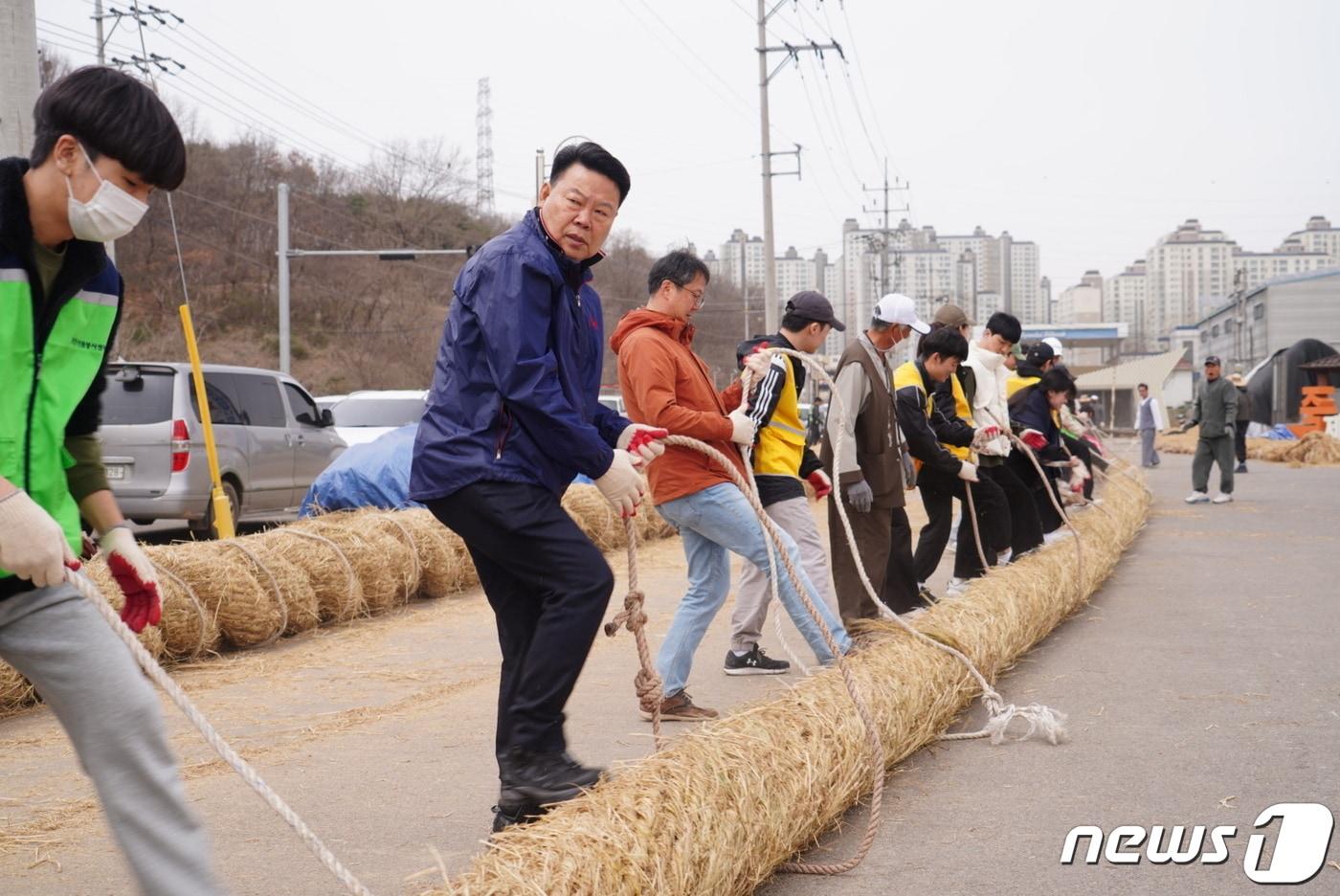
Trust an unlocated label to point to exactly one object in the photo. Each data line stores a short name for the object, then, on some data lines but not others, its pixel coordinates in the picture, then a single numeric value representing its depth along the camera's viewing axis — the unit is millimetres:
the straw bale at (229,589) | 7719
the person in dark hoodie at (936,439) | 8234
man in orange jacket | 5820
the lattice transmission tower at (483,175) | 58344
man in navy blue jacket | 3707
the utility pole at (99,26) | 28984
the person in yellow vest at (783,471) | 6711
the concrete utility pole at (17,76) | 7152
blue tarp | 11383
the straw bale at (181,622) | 7391
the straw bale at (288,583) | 8250
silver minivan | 12539
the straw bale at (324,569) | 8766
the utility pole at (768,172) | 32656
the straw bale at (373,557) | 9352
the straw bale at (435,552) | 10203
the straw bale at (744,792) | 3115
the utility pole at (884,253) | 64938
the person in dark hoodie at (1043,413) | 11148
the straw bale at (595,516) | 13023
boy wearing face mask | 2539
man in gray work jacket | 17984
